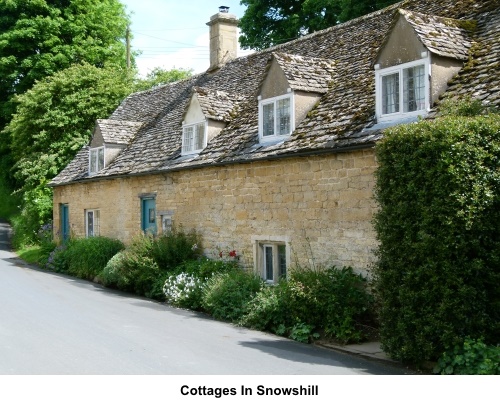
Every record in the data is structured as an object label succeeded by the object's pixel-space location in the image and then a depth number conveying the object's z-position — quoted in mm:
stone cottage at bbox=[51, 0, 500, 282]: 11195
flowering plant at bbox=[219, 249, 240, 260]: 14545
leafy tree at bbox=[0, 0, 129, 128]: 35312
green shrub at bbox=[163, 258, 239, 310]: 13633
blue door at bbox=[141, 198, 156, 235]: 18894
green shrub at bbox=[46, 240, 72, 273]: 21312
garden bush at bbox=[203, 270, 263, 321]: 12070
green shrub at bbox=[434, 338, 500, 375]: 7129
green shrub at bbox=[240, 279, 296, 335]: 11000
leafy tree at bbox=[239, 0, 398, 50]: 27156
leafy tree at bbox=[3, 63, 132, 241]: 28984
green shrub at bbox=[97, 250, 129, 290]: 16623
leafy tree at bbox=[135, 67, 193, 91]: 41675
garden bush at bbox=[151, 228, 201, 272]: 15844
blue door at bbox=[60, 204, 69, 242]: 26000
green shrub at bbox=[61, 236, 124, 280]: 19172
